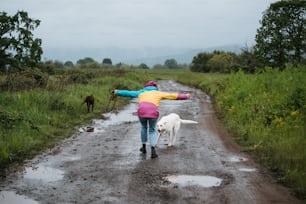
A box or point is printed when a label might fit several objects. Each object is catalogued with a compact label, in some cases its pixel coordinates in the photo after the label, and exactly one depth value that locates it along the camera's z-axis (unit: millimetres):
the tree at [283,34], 28938
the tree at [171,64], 154250
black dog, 18694
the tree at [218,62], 59869
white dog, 11508
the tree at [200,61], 72062
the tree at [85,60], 120062
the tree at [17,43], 21031
